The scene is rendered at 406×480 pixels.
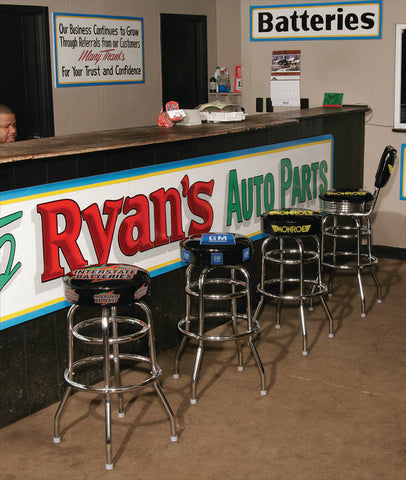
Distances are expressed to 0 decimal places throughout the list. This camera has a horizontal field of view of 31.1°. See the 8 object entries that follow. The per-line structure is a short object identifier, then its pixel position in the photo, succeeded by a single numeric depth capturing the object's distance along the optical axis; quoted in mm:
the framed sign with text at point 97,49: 6555
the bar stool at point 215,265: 3043
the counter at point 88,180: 2865
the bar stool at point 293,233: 3627
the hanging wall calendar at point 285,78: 5580
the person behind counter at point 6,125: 4246
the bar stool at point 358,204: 4277
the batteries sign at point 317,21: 5176
